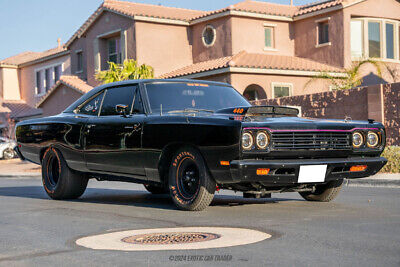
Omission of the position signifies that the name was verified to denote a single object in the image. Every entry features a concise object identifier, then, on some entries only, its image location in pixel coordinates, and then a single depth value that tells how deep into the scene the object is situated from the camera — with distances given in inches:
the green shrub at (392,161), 584.4
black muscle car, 296.1
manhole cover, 239.3
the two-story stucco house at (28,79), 1742.1
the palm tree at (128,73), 1039.0
